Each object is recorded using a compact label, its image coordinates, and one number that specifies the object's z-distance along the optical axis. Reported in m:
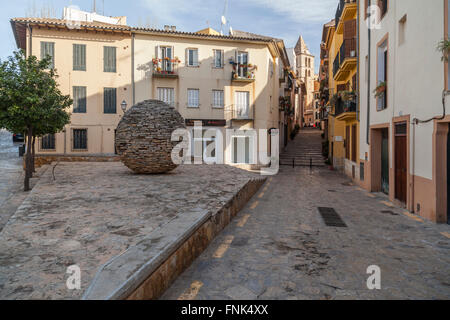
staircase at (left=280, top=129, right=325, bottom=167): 29.73
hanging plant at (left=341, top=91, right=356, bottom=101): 18.02
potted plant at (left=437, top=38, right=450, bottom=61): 7.50
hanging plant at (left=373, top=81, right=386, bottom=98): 12.66
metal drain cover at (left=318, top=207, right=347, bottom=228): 8.26
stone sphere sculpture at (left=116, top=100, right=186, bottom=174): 12.65
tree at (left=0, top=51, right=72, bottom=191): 12.10
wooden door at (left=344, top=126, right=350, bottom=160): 21.27
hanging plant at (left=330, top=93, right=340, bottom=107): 21.38
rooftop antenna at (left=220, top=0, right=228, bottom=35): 32.88
